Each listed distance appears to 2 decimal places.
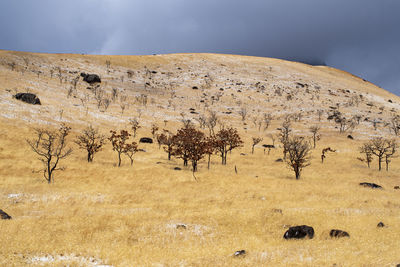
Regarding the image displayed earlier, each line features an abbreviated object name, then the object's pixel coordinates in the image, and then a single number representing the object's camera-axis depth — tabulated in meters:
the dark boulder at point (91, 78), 84.94
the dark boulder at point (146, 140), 48.64
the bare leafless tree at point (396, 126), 65.82
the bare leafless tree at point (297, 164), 30.86
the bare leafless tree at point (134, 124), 51.51
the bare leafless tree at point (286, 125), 67.78
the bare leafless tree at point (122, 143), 33.97
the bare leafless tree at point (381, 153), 37.10
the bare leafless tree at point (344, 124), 67.31
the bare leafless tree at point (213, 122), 62.97
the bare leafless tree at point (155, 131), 52.38
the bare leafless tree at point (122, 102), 68.56
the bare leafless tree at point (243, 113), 77.32
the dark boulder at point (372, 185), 27.32
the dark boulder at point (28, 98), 51.90
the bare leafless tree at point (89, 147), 33.22
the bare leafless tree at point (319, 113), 77.11
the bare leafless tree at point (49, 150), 25.46
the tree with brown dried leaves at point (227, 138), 40.81
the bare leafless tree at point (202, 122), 65.84
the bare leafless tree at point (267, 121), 71.53
